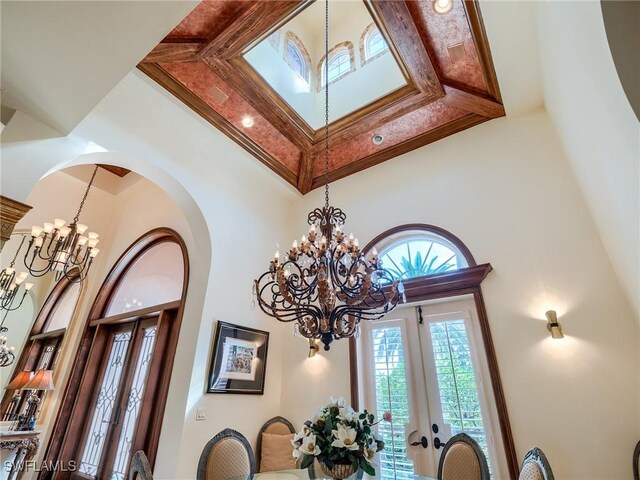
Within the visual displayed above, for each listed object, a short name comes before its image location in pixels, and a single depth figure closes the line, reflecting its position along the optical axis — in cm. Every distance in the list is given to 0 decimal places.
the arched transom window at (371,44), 422
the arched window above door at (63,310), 568
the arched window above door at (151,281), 446
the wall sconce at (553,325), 278
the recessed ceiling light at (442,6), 298
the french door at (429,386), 303
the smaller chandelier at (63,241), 365
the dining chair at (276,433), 345
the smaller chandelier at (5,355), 573
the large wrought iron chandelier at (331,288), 220
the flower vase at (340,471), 190
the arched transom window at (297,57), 436
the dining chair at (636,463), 224
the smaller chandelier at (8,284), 445
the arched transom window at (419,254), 373
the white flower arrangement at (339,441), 187
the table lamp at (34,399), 410
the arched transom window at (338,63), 451
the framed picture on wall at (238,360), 350
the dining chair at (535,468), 183
